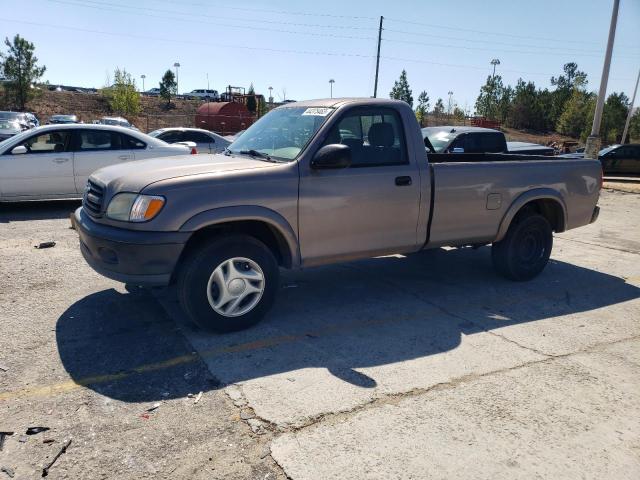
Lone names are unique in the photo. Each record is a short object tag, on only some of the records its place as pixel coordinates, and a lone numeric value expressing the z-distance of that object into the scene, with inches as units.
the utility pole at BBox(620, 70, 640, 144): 1739.5
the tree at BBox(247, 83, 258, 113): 1711.1
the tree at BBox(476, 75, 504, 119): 2437.3
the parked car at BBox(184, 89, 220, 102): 3181.6
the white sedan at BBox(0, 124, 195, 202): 344.5
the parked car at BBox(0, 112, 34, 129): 705.8
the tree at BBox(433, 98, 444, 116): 2645.2
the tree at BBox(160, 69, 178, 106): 2484.0
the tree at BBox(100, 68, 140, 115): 1934.1
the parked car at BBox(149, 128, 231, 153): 635.3
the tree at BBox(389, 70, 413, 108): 2515.6
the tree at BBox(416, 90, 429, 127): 2301.9
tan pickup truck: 153.9
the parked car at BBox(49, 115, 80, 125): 1134.8
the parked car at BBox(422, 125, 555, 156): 443.8
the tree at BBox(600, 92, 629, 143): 2071.9
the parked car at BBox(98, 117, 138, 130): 1073.1
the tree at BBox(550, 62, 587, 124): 2445.7
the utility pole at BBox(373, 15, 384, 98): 1494.8
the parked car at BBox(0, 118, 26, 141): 616.4
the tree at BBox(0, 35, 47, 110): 1839.3
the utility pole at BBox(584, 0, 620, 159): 663.1
